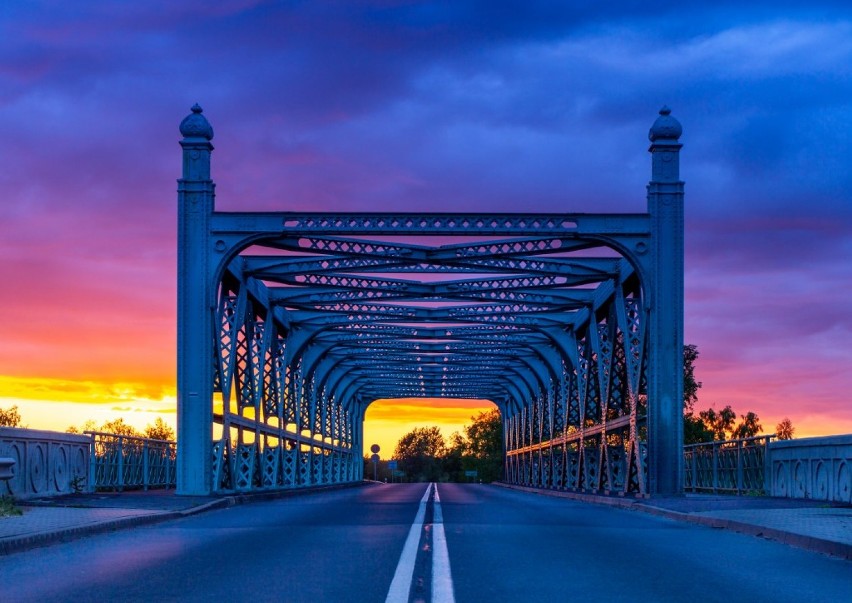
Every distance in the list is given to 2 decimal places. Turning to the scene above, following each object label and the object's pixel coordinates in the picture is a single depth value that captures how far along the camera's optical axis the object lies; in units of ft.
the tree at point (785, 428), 430.20
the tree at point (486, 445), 569.23
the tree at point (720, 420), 351.05
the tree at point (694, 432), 277.85
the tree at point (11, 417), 361.59
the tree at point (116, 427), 429.79
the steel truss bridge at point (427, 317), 94.84
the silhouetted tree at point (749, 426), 367.25
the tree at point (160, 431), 424.05
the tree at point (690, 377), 261.44
